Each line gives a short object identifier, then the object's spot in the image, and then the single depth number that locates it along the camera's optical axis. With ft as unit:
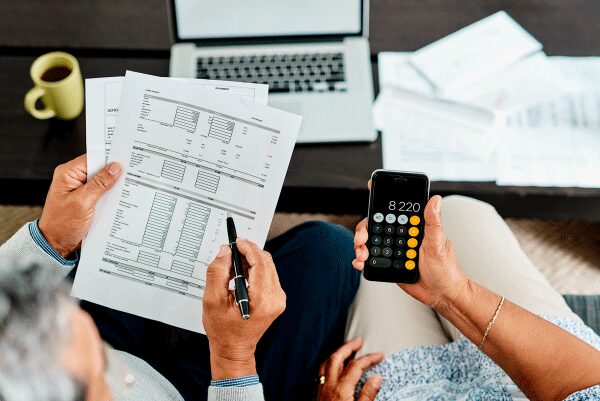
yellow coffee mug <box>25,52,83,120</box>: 3.35
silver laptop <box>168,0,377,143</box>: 3.66
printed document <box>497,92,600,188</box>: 3.47
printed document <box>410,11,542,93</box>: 3.74
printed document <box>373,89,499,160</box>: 3.48
